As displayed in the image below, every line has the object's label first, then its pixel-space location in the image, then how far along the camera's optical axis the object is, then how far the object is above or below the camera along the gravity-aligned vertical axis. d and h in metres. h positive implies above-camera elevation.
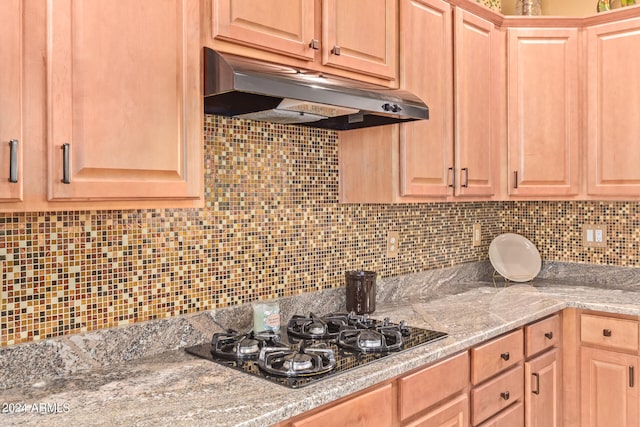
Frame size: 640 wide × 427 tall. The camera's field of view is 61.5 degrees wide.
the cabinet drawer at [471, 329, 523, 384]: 2.04 -0.58
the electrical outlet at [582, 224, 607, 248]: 3.15 -0.16
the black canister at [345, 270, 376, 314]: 2.28 -0.35
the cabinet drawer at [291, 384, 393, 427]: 1.44 -0.57
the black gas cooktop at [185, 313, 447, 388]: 1.54 -0.45
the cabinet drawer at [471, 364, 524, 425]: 2.07 -0.75
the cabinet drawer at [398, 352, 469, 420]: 1.72 -0.59
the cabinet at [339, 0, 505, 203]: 2.31 +0.37
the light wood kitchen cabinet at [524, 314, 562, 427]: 2.39 -0.76
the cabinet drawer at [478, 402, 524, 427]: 2.18 -0.88
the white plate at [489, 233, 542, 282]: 3.25 -0.29
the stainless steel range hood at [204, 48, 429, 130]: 1.54 +0.37
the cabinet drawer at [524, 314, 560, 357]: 2.36 -0.57
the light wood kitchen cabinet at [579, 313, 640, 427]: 2.44 -0.75
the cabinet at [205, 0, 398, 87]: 1.64 +0.61
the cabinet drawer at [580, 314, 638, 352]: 2.43 -0.57
